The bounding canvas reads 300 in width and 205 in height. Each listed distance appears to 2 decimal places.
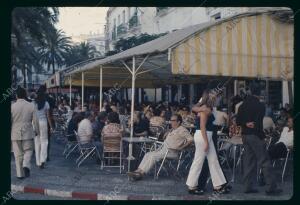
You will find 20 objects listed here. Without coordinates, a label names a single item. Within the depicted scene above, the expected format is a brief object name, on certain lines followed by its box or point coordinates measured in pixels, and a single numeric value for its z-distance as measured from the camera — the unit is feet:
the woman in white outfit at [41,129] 38.75
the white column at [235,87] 67.31
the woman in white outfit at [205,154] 29.18
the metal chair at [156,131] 42.20
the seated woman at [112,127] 37.63
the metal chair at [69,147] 43.82
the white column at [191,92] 85.24
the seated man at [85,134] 40.45
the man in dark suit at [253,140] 29.27
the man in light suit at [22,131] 34.12
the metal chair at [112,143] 37.40
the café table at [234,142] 33.04
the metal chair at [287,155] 32.95
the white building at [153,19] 76.24
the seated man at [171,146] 33.01
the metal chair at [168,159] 33.16
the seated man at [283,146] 32.65
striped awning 32.17
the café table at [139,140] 35.83
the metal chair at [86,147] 40.29
